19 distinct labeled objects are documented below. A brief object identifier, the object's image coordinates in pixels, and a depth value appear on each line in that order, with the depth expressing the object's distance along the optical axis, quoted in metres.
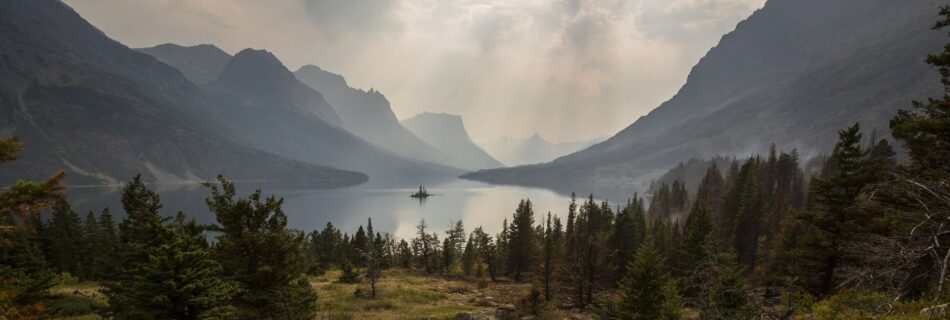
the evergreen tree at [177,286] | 15.43
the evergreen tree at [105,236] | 54.23
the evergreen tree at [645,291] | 27.89
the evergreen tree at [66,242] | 53.54
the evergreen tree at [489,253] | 71.39
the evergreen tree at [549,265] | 49.00
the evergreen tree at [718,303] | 10.06
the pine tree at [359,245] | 77.84
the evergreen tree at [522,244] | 72.38
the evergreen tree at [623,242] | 64.19
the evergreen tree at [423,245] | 79.18
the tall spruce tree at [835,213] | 21.58
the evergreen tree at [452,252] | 77.62
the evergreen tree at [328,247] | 86.69
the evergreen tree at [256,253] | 19.06
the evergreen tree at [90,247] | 56.38
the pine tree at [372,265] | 43.19
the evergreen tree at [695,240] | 48.03
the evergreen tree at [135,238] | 16.27
